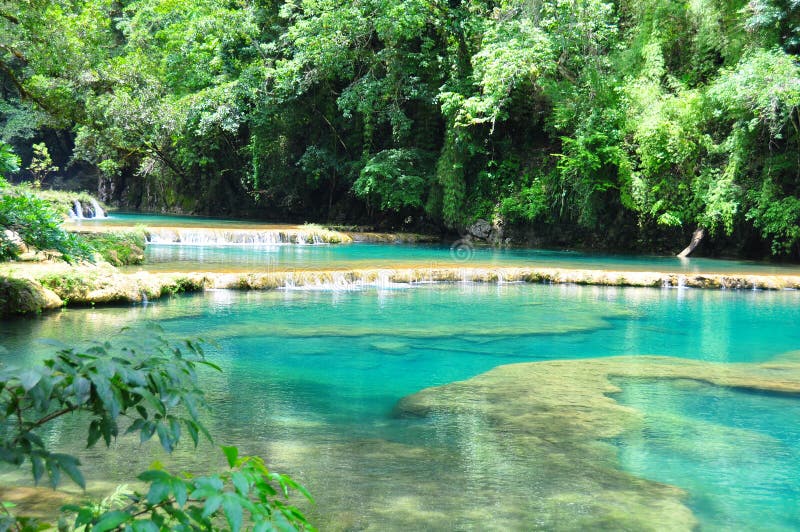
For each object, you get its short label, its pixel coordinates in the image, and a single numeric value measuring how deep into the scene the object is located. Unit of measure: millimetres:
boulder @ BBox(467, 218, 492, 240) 21719
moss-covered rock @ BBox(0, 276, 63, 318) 9023
